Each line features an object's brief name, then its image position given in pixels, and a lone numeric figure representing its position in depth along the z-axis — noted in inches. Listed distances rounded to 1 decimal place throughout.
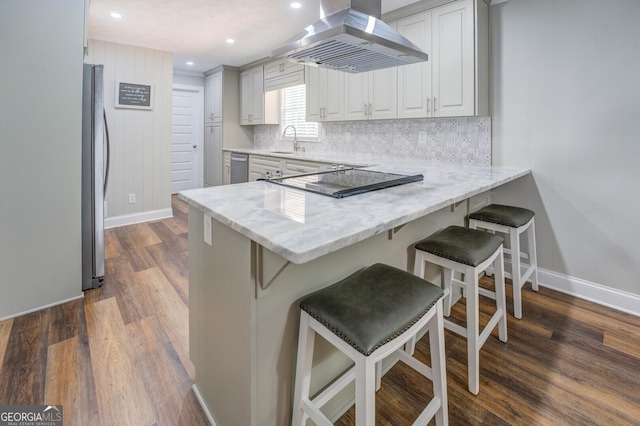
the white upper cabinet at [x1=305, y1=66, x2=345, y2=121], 148.2
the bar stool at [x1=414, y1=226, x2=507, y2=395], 61.0
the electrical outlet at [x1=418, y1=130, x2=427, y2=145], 129.2
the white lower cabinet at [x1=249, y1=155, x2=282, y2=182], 173.0
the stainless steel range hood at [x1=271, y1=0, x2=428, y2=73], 60.3
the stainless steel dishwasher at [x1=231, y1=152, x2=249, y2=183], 199.4
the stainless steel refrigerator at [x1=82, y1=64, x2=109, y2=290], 95.5
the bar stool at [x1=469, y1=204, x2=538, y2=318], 84.4
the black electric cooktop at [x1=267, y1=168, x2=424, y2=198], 59.2
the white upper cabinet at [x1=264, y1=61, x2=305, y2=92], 176.4
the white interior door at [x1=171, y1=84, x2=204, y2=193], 248.2
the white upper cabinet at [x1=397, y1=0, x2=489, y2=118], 104.1
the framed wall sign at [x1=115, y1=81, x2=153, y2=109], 165.3
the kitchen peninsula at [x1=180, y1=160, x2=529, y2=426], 39.6
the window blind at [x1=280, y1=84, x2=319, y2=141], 188.4
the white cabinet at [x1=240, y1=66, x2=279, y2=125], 205.6
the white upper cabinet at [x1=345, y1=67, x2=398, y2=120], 125.8
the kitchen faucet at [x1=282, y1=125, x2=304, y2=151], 195.5
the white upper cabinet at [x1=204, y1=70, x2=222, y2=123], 225.5
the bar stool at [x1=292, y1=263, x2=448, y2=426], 38.2
